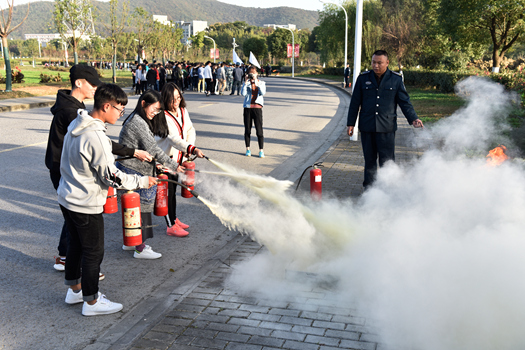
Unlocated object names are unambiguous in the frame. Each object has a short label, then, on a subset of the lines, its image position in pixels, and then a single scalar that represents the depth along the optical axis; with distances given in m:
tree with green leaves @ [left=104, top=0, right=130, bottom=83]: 34.47
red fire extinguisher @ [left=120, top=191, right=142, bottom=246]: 4.08
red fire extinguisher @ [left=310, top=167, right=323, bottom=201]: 5.84
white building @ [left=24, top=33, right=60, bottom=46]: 192.45
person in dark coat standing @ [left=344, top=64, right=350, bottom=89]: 34.56
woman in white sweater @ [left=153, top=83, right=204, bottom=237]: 5.33
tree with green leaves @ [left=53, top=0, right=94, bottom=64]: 34.16
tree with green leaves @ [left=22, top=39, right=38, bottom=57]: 117.12
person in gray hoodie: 3.42
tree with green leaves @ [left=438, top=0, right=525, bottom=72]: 21.80
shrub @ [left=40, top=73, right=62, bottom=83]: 30.73
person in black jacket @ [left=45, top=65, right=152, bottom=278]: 4.22
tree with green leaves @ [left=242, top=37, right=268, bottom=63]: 90.88
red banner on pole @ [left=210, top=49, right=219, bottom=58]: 71.16
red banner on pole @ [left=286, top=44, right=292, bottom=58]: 65.86
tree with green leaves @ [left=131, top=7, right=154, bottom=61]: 41.57
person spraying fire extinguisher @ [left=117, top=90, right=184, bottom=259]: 4.75
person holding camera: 9.28
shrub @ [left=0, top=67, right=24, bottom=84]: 29.05
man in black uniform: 6.30
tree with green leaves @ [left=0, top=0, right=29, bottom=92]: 22.55
